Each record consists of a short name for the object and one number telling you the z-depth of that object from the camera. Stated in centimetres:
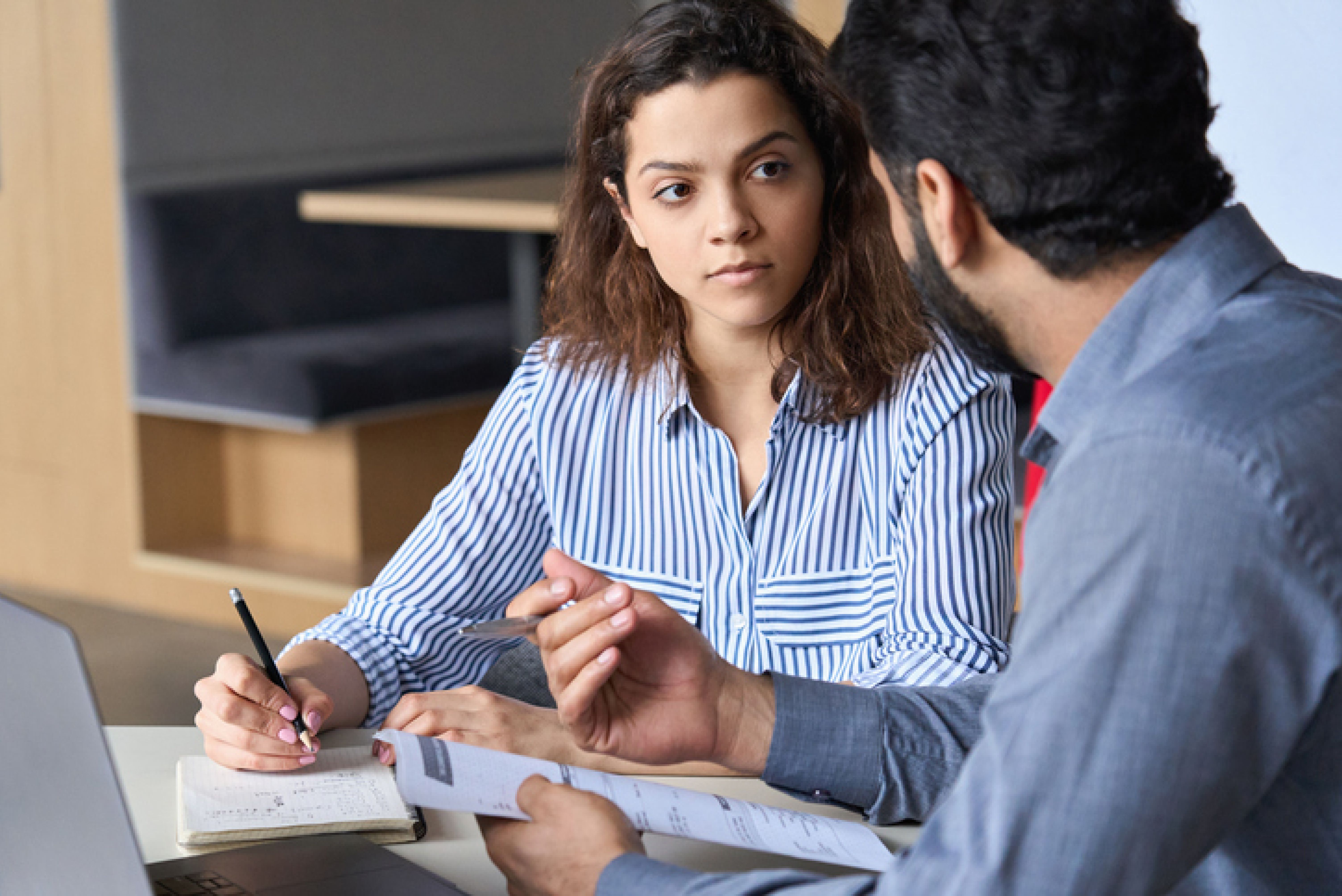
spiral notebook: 230
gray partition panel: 482
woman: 261
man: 201
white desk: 229
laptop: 204
